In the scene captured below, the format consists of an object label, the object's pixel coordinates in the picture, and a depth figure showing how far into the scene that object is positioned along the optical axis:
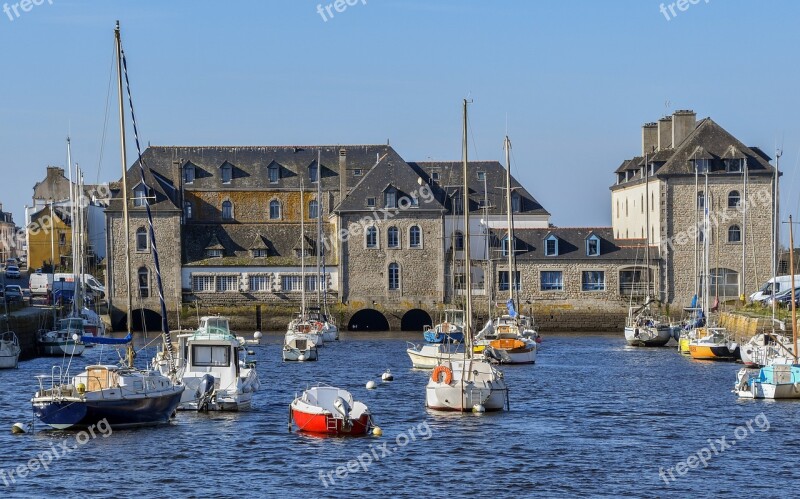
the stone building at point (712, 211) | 90.81
